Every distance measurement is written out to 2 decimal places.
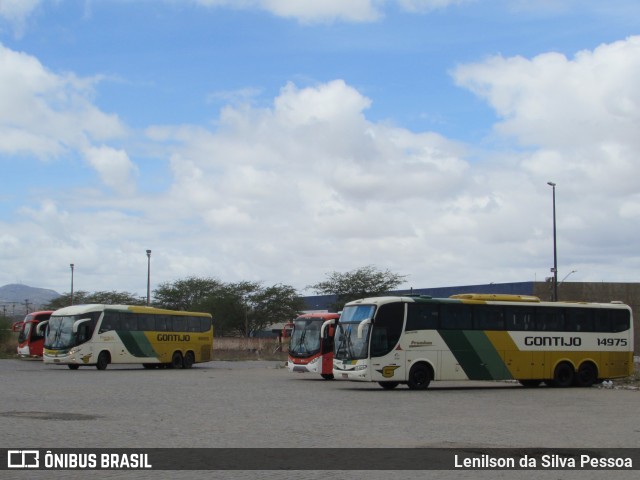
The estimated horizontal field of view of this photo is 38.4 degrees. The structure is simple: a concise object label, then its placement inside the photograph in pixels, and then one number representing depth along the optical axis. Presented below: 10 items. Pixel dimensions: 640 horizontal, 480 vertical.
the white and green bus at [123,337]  42.03
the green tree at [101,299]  108.69
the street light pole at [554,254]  49.50
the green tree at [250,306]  100.69
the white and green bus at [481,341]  29.27
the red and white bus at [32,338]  54.34
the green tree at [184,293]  105.50
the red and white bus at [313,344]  36.88
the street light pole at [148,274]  66.59
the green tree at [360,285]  84.25
